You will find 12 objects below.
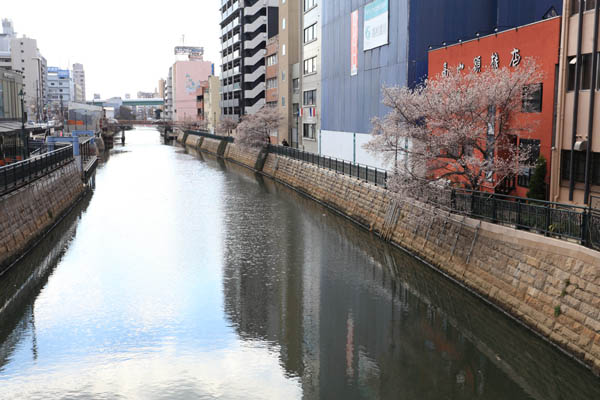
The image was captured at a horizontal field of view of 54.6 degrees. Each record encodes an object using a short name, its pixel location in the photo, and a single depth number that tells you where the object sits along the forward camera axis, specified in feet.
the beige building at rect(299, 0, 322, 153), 191.62
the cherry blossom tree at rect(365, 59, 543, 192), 72.18
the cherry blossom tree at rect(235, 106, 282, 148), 230.07
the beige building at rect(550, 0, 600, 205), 66.49
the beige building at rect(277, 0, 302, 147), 232.73
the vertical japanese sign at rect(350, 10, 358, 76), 147.43
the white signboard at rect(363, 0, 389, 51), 128.67
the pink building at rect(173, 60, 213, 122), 627.05
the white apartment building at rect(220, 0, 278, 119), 312.50
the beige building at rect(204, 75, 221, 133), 431.02
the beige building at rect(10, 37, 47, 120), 578.25
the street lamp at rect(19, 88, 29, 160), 121.85
